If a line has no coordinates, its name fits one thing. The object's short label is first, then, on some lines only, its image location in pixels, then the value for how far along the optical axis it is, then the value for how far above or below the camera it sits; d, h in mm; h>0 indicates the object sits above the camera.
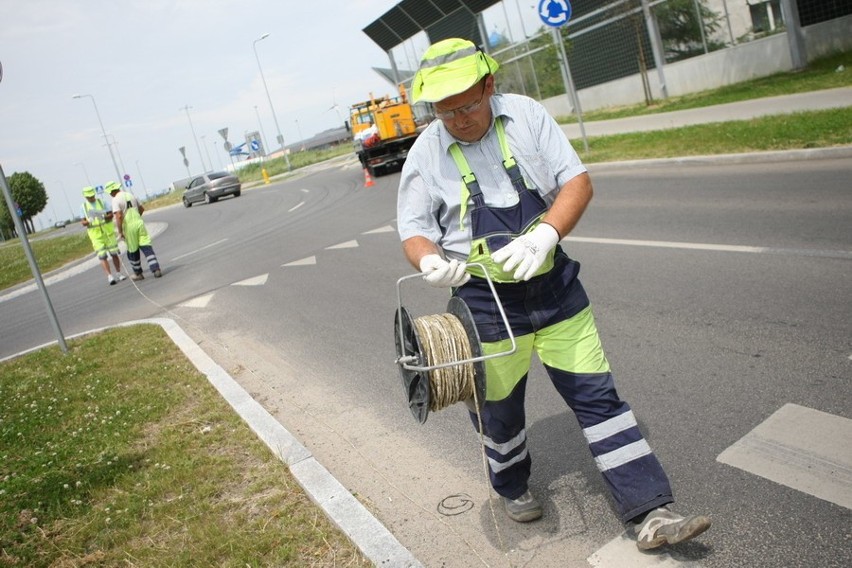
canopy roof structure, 36406 +6345
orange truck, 26434 +809
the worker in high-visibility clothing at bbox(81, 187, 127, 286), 14709 +256
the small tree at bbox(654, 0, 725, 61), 23750 +1488
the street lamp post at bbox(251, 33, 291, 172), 52500 +5643
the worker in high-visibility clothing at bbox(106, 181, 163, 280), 13750 +119
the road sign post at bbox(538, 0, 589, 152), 14125 +1791
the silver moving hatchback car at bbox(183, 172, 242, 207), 39344 +968
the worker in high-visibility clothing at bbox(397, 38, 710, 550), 2957 -411
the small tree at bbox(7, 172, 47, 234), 95188 +7823
